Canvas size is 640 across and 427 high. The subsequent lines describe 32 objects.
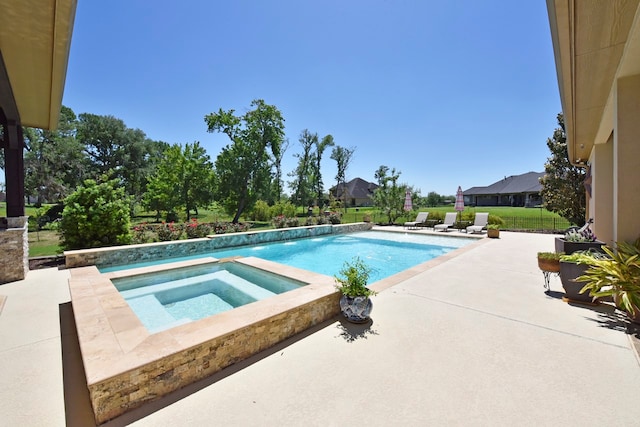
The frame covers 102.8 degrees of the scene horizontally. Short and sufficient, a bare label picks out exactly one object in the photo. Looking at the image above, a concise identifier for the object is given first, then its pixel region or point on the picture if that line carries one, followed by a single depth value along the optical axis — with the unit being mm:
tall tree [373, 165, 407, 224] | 18672
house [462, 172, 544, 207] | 38250
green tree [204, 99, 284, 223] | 20812
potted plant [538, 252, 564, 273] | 4629
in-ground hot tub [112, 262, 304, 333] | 4742
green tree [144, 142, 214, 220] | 19172
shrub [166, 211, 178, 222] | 19922
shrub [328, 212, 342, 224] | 17211
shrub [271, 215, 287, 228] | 14906
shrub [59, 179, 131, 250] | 7449
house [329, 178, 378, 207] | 41188
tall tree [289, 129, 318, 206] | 34188
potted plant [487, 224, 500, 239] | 11711
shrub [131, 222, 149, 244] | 9094
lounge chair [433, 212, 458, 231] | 14812
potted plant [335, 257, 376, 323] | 3609
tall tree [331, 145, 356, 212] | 37438
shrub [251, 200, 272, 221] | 21500
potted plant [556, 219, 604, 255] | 4648
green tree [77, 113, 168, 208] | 27766
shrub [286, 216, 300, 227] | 15281
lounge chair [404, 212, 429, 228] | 15812
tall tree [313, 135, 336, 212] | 34594
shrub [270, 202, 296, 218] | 20241
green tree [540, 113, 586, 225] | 13438
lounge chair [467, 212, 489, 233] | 13250
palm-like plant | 3279
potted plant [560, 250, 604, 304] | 4122
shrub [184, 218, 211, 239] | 10844
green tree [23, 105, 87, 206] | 21125
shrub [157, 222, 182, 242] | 9781
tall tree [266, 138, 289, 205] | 31522
